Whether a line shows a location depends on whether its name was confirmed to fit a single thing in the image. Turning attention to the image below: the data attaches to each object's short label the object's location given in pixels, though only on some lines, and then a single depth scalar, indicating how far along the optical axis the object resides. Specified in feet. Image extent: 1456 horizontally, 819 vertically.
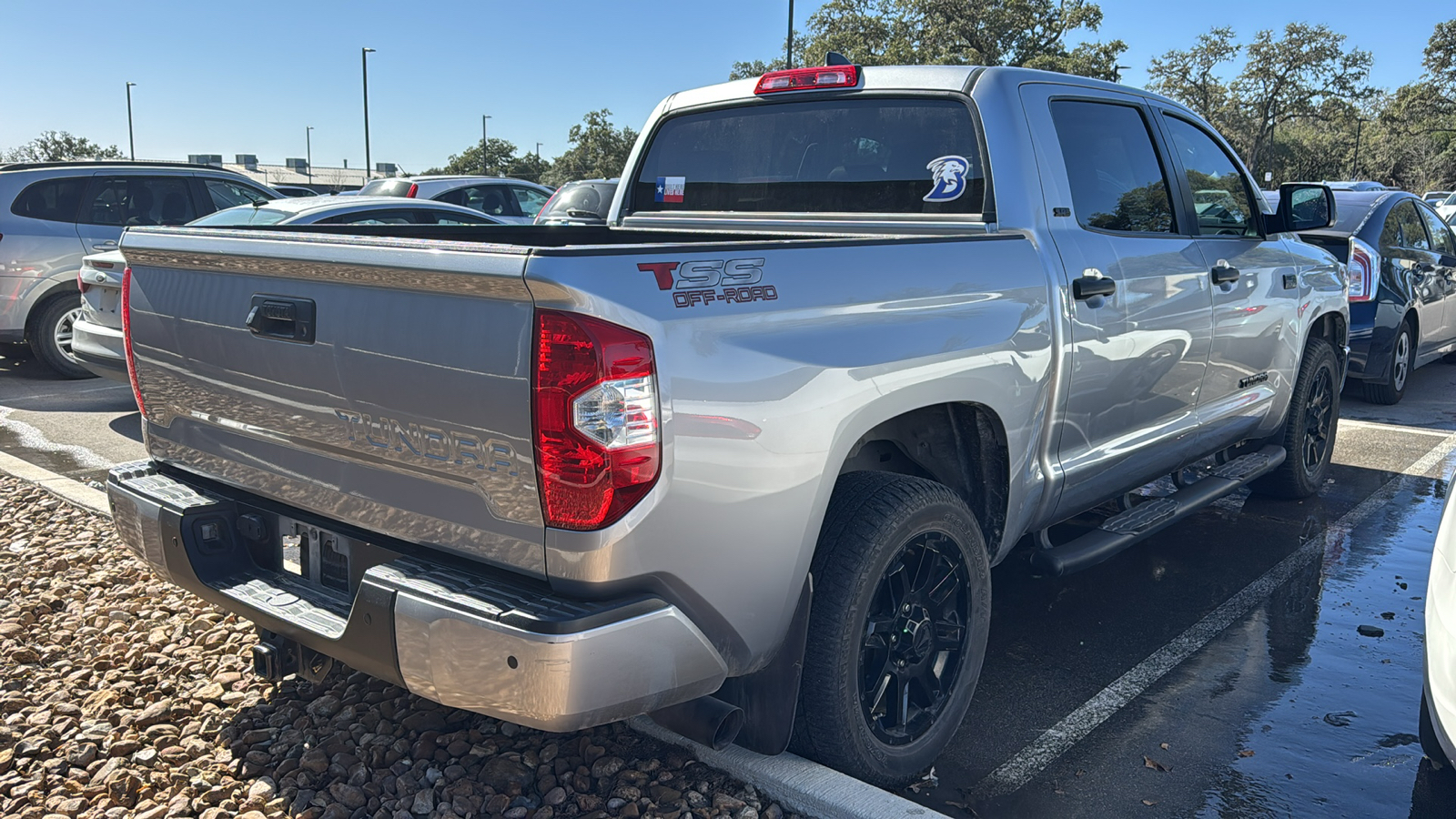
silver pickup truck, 7.49
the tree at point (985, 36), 146.51
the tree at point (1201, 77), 205.77
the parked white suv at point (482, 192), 42.57
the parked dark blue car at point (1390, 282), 27.02
